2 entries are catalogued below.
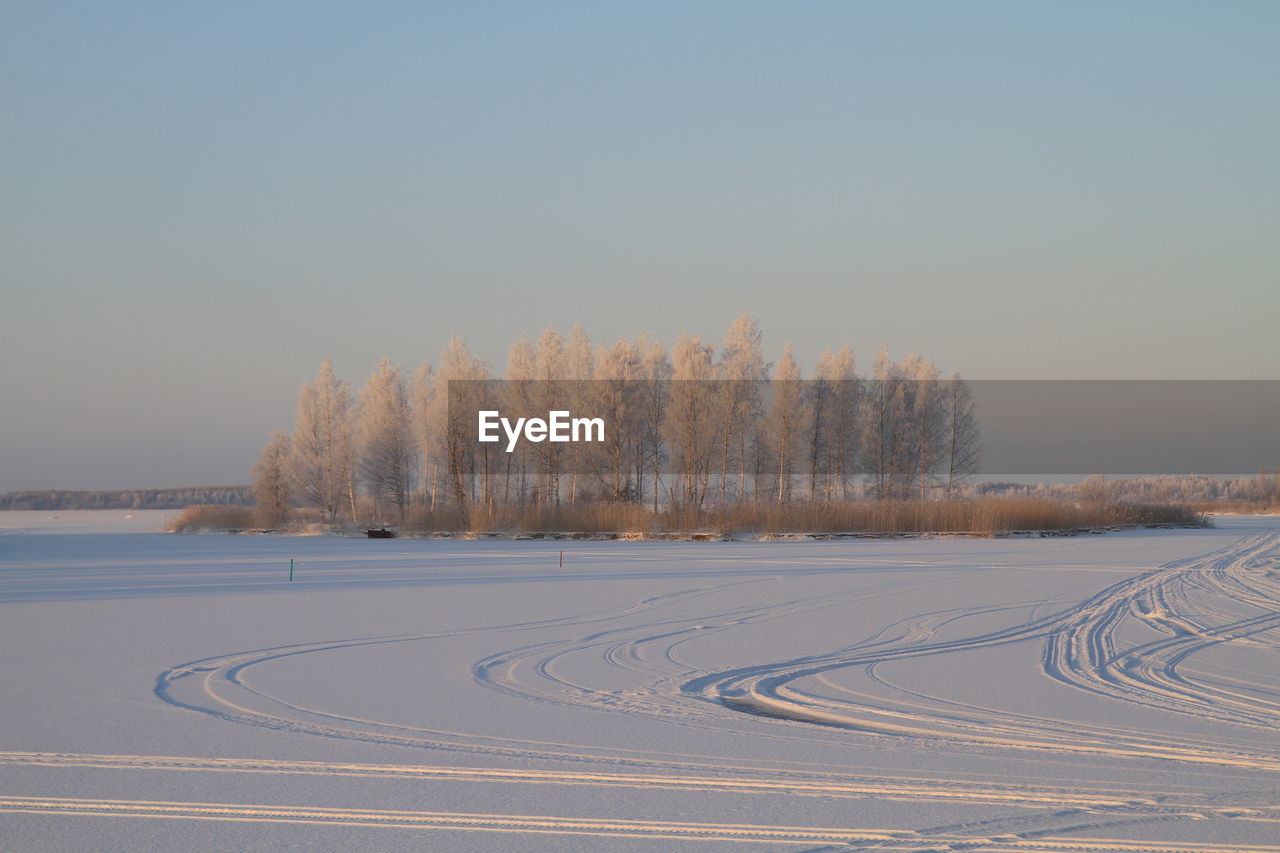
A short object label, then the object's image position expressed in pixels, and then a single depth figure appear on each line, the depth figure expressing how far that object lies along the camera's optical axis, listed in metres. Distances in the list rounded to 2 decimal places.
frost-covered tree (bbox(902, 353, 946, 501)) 57.53
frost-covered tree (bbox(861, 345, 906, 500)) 57.28
